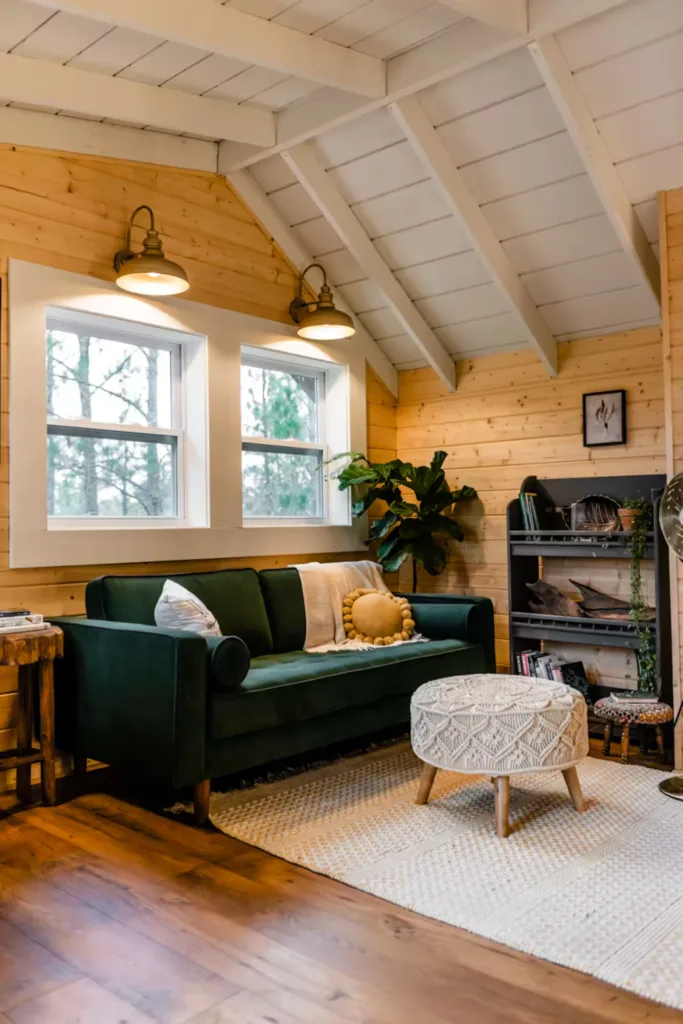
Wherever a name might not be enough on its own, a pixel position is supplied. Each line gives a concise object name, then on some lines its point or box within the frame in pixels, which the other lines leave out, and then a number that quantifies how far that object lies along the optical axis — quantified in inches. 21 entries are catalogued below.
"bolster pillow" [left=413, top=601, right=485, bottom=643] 159.8
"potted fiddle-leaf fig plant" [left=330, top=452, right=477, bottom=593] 182.4
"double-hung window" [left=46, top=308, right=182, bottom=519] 146.2
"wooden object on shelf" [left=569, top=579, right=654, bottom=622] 160.9
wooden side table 116.9
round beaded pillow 160.9
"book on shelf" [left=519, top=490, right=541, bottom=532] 168.6
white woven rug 82.3
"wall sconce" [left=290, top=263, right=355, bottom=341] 168.2
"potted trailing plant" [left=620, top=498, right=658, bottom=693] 147.3
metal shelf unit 147.8
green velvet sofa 112.3
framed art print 167.3
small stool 135.3
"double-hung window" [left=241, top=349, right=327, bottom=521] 179.9
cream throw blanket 160.9
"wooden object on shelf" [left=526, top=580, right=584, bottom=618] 164.7
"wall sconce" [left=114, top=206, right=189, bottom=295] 136.9
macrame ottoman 108.1
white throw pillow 129.3
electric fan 124.1
